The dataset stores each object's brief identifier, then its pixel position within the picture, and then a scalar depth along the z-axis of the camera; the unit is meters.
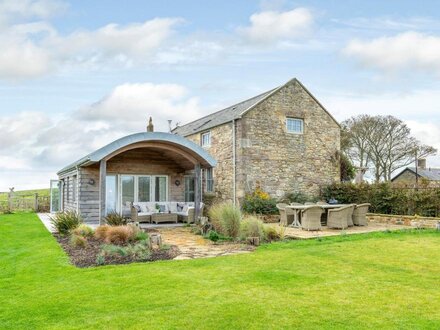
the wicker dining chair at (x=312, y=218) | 12.12
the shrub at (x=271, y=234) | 10.37
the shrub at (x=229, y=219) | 10.64
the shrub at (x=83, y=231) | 10.69
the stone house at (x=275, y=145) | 17.47
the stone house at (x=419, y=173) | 33.16
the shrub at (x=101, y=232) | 10.34
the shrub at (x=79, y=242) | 9.35
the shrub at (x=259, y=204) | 16.44
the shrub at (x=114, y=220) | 12.48
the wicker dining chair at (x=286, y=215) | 13.88
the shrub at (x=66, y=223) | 11.76
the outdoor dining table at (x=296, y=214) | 13.31
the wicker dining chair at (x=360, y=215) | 13.77
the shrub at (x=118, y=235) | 9.64
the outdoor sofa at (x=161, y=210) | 14.95
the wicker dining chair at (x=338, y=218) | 12.52
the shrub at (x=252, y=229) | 10.09
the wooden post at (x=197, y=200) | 14.78
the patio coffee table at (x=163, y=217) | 14.98
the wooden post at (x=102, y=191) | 12.94
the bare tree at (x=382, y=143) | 30.56
